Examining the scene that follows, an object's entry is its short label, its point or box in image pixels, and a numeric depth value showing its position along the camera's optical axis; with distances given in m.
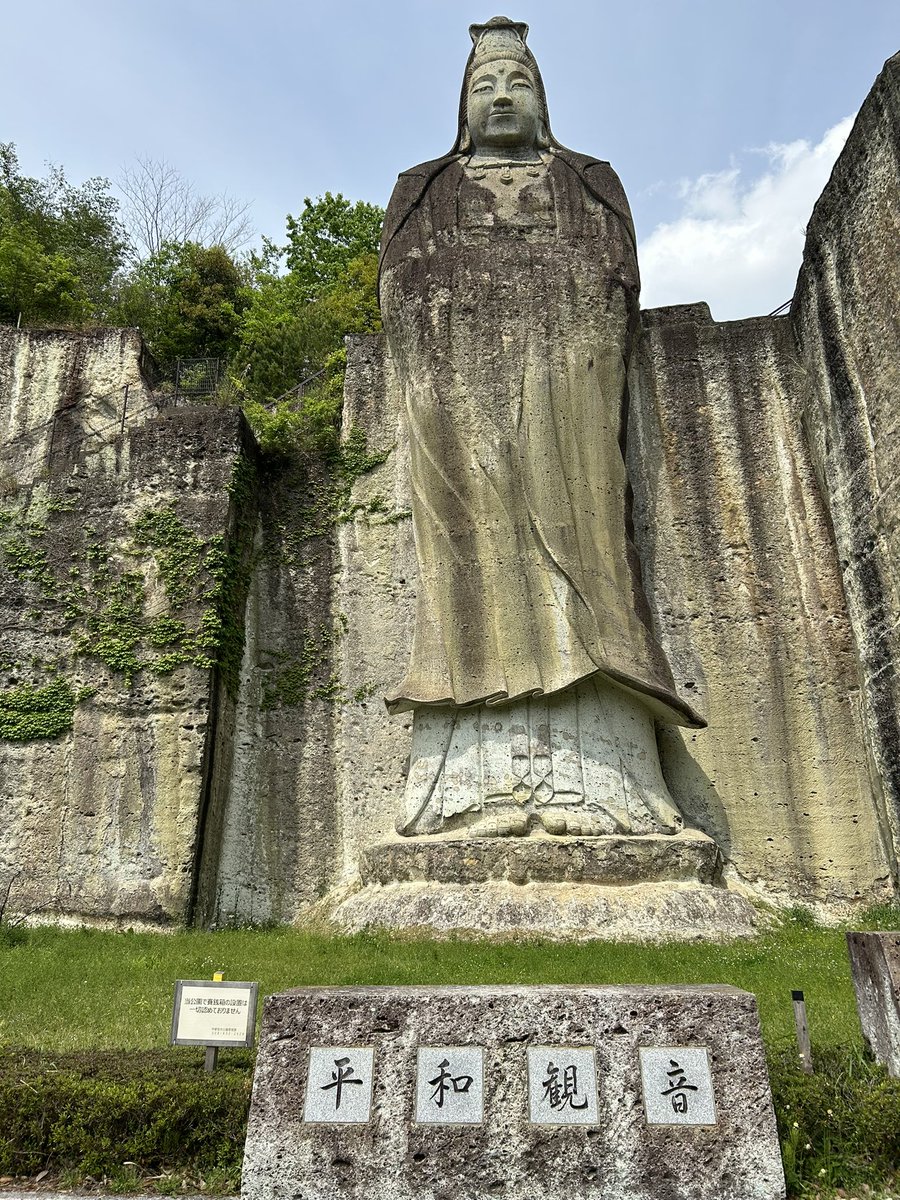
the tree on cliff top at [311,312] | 11.49
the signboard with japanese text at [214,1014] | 3.72
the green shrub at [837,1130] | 3.38
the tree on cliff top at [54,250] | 18.41
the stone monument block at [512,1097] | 3.12
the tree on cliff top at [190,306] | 21.28
